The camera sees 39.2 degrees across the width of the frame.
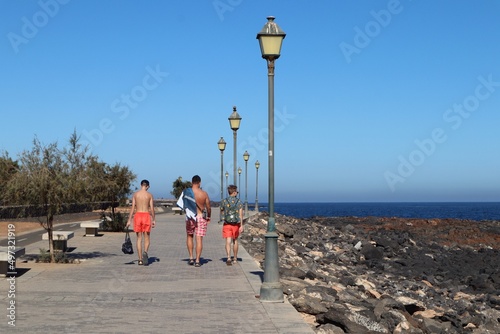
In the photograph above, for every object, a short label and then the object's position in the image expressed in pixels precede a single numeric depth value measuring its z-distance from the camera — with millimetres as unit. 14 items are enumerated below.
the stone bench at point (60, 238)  17406
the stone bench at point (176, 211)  54594
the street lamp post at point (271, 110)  11273
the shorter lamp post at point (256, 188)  60938
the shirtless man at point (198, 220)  15617
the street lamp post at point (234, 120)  21867
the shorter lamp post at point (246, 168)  49978
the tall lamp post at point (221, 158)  35875
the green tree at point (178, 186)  61688
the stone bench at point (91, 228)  24922
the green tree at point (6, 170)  14977
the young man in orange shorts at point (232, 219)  15828
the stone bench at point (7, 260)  12906
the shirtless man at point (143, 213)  15945
